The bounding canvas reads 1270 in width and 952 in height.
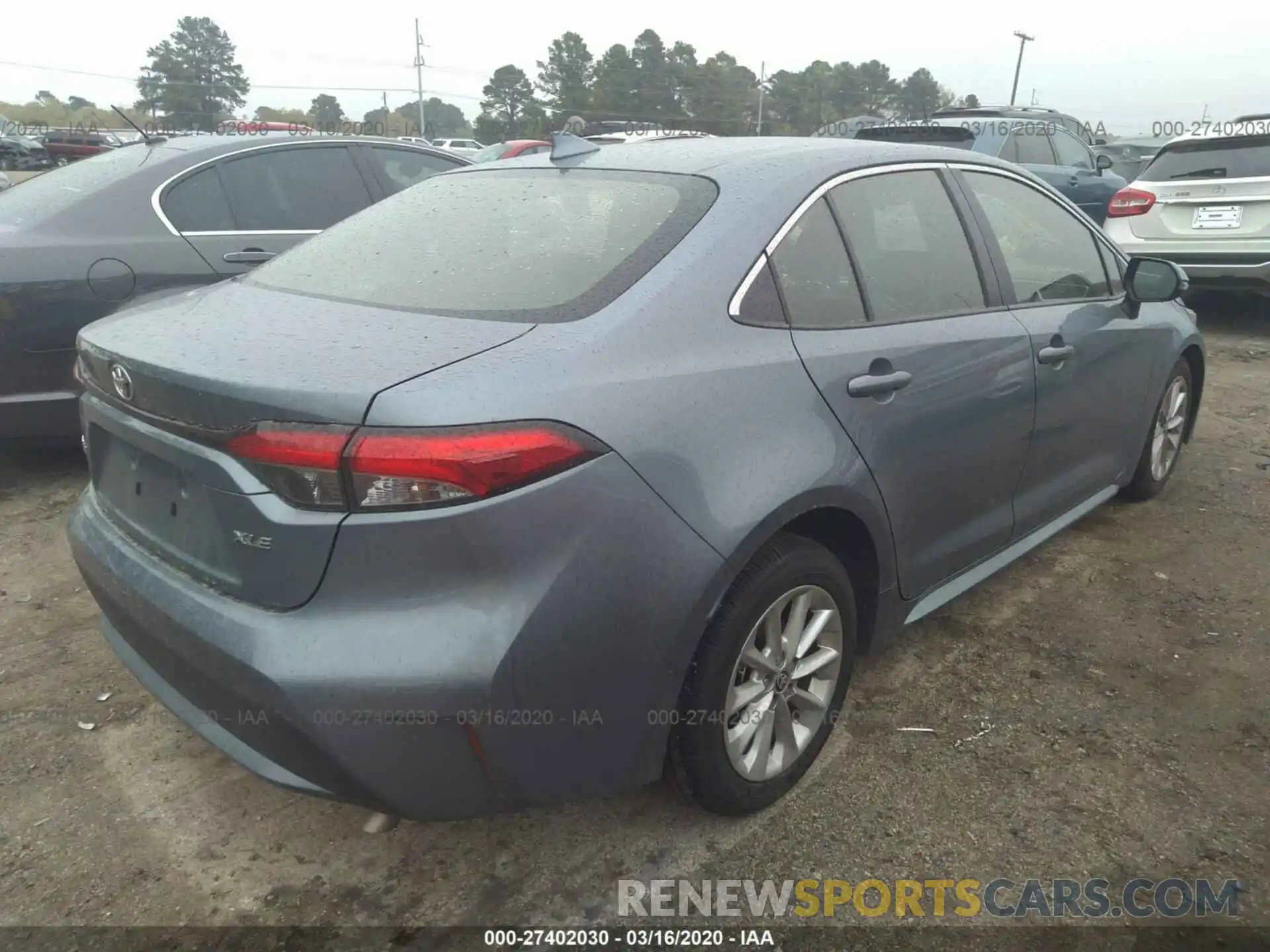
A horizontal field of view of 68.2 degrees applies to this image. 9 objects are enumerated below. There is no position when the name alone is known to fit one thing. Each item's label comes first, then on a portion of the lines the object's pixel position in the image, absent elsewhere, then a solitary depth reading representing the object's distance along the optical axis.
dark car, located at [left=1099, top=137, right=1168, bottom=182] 15.03
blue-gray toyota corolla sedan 1.66
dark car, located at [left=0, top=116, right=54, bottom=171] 26.64
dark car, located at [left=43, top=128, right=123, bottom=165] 24.47
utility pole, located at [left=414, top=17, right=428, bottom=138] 62.26
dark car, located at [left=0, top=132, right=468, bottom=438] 3.88
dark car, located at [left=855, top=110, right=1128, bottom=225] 8.90
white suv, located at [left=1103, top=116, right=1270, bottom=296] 7.03
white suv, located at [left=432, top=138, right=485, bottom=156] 28.34
